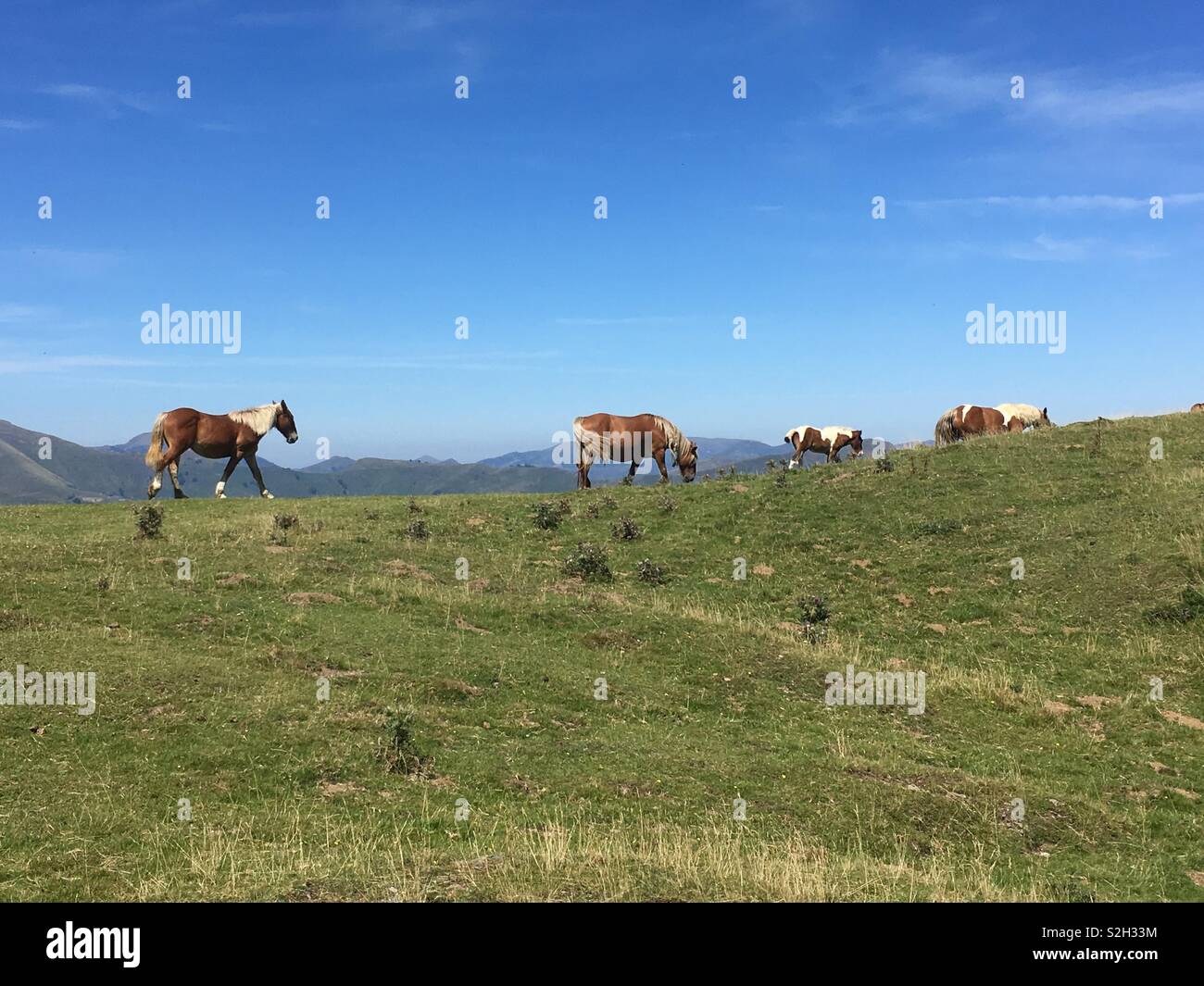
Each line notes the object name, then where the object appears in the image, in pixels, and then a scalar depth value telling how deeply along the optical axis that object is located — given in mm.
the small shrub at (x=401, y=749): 13320
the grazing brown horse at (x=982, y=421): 42406
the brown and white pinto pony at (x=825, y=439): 47562
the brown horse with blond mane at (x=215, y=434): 31984
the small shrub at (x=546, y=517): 30344
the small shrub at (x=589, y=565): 25688
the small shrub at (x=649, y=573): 25906
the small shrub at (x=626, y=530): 29438
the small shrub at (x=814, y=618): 22141
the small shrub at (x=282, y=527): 26172
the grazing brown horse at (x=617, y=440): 39000
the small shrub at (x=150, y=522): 25097
